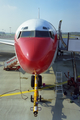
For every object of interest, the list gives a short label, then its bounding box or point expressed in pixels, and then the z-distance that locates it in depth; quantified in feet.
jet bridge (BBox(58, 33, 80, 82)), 30.09
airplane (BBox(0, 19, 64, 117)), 17.44
